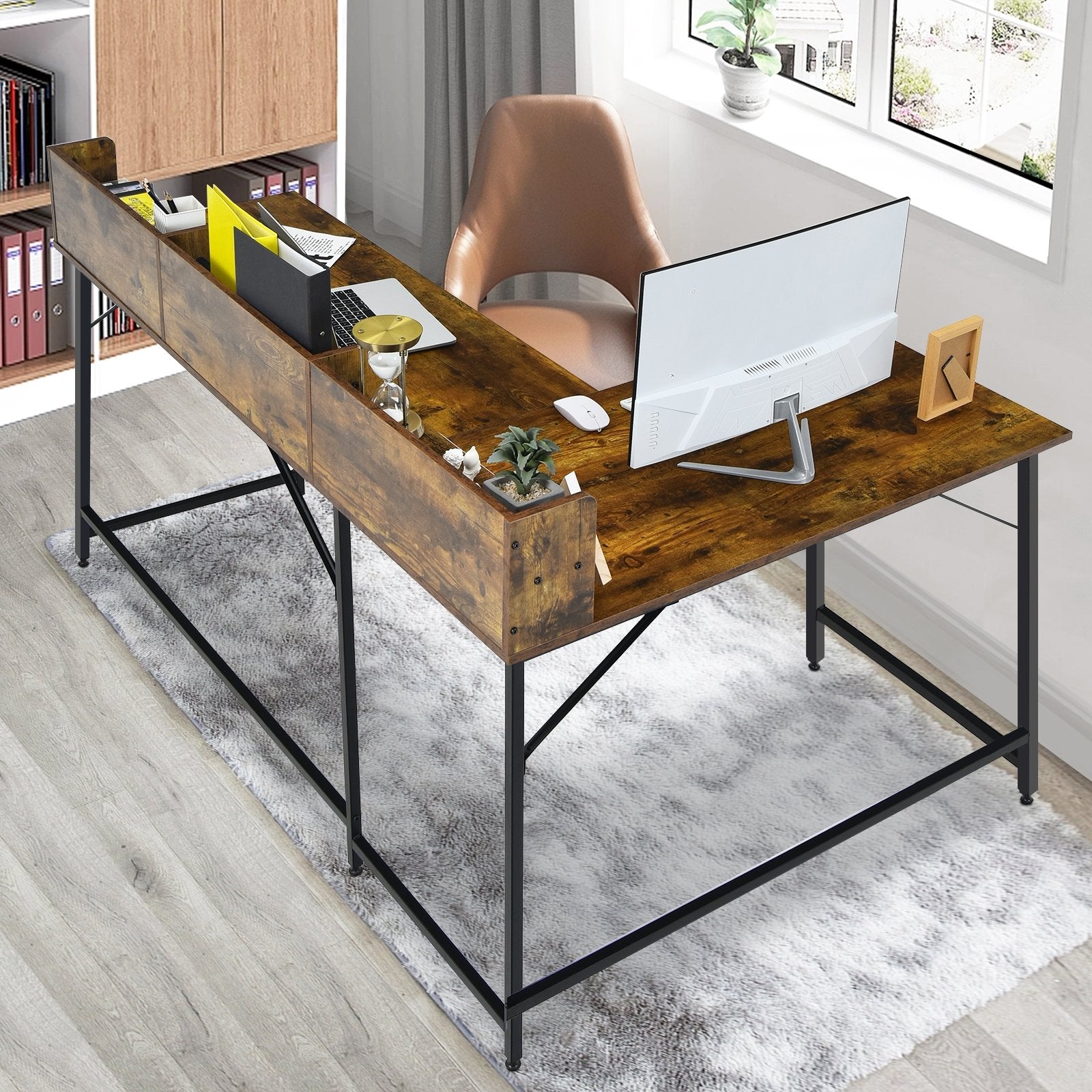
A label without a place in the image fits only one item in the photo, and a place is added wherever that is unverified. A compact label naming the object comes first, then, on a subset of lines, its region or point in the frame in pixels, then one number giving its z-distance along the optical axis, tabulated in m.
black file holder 2.35
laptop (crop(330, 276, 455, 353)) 2.84
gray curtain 4.02
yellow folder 2.52
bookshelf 3.77
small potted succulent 2.08
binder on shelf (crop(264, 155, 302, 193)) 4.32
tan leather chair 3.59
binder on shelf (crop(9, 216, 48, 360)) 3.95
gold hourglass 2.37
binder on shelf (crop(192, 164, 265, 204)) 4.26
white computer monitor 2.24
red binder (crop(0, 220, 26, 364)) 3.91
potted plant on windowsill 3.66
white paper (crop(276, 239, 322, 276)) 2.40
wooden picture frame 2.55
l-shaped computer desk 2.07
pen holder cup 2.83
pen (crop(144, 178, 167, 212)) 2.88
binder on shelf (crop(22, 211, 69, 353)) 4.05
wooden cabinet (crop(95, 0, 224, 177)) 3.81
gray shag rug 2.49
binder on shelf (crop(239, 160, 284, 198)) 4.29
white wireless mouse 2.58
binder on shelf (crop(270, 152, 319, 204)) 4.36
